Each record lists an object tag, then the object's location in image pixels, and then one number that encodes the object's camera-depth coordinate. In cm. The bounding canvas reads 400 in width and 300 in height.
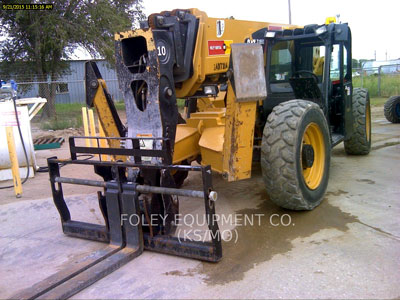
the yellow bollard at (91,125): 946
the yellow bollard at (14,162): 622
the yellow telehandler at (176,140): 366
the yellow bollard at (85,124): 959
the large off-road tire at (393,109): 1178
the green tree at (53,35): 1684
